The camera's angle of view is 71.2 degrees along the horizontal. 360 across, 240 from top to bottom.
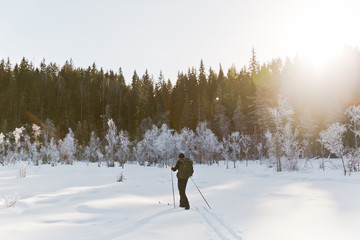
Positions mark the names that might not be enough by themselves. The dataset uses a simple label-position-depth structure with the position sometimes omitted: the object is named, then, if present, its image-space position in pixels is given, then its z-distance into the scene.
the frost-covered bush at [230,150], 33.95
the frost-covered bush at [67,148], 32.41
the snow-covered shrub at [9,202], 6.99
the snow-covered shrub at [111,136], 29.09
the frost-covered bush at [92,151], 45.18
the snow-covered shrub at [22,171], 15.85
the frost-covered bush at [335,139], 20.30
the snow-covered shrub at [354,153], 19.91
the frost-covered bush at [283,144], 22.67
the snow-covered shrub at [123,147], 35.14
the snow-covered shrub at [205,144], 37.28
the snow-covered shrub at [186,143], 40.53
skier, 8.12
